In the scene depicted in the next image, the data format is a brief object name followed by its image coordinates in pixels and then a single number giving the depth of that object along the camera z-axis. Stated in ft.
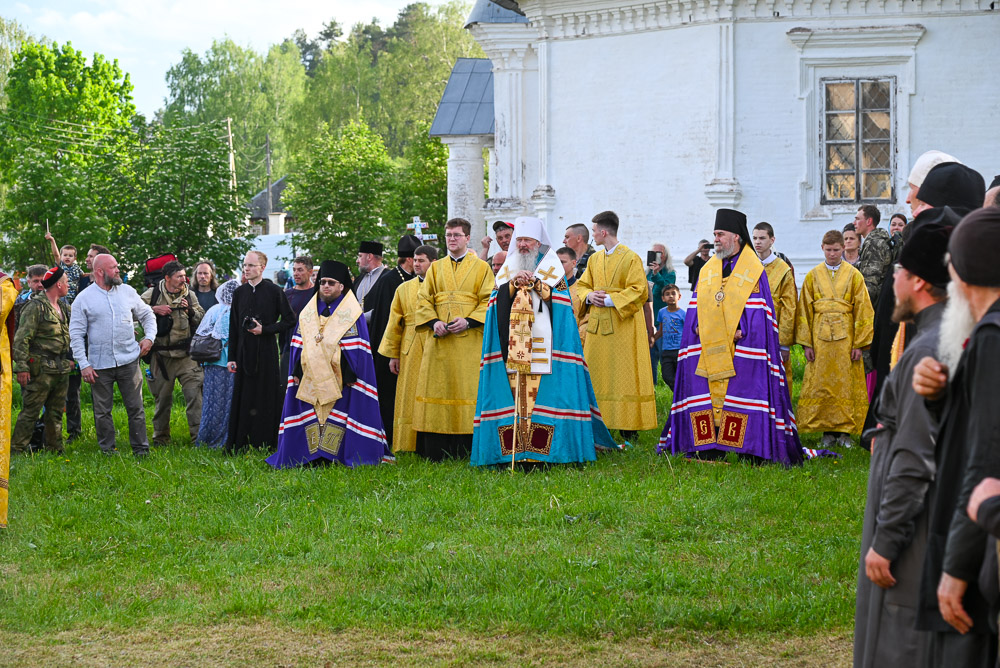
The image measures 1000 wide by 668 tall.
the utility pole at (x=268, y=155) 193.59
